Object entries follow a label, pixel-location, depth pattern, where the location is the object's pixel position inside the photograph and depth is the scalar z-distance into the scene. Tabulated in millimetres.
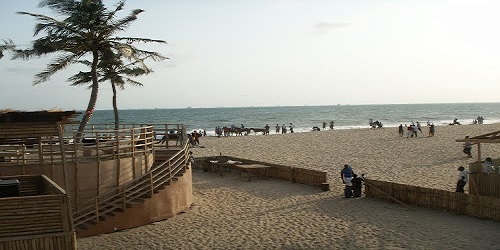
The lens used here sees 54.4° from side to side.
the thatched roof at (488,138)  15891
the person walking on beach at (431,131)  46375
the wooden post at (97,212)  14312
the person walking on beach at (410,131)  46625
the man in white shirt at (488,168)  16589
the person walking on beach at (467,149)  29542
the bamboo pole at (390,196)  16862
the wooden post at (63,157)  10219
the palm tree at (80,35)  19938
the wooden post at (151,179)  15554
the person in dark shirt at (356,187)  18891
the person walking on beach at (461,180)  16969
